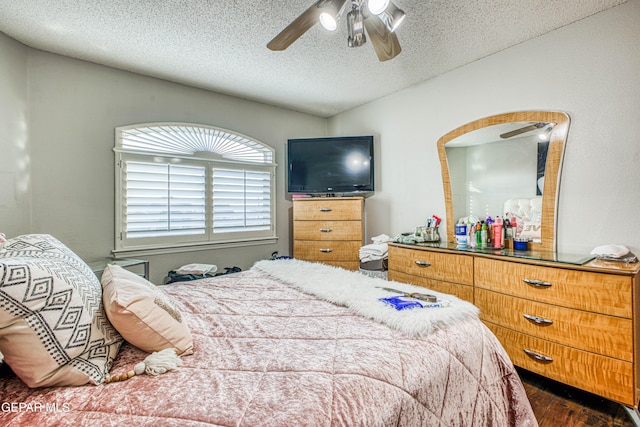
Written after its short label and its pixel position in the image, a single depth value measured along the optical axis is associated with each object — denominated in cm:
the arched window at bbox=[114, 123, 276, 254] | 275
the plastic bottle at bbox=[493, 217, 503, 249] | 233
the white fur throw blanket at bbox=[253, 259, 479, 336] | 116
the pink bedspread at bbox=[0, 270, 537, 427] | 71
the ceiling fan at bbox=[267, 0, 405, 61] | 132
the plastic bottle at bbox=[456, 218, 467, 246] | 251
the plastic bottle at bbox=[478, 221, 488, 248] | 241
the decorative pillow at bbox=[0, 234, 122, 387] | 75
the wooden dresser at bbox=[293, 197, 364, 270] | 325
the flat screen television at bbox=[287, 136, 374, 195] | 350
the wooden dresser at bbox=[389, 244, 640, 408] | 150
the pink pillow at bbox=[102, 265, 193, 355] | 94
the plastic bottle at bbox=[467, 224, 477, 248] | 246
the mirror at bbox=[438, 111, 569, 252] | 214
